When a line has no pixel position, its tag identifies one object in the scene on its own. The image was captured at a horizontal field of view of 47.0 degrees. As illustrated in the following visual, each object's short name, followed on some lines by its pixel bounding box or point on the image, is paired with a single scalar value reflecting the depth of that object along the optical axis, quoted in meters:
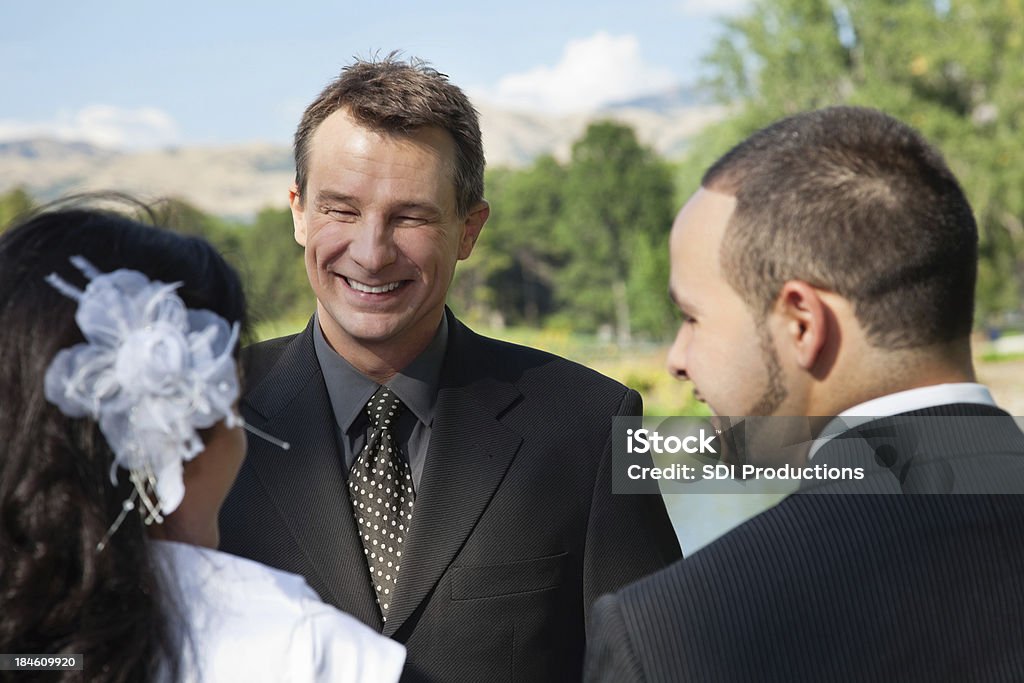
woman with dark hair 1.61
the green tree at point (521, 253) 75.50
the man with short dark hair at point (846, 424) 1.62
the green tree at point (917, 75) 28.59
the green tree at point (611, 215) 70.00
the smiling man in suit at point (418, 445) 2.78
